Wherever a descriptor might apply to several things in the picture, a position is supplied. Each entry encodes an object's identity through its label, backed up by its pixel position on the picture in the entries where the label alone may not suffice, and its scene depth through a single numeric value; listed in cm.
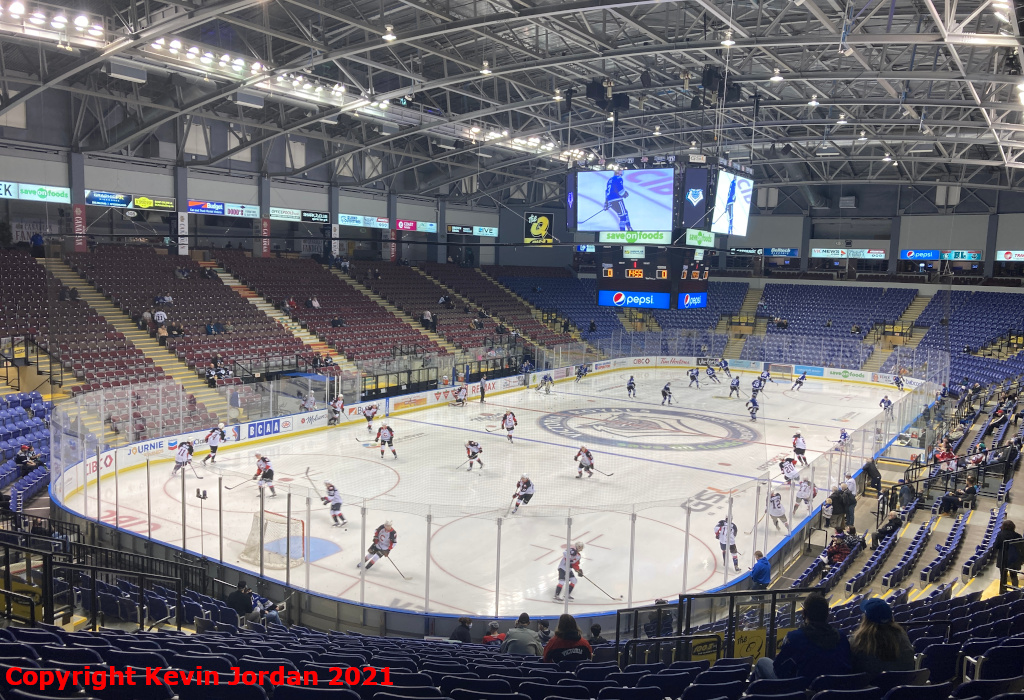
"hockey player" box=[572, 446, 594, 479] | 2097
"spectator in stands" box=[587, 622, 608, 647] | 1024
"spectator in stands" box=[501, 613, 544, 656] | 835
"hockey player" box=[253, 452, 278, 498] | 1643
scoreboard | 2341
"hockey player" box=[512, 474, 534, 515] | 1700
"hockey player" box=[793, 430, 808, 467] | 2128
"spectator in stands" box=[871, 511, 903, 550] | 1583
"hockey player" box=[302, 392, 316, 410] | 2630
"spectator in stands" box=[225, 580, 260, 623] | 1086
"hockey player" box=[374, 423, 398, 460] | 2222
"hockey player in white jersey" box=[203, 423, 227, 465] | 2080
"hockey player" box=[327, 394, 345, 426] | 2697
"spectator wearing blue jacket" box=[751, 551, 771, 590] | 1308
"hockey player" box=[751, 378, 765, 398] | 3138
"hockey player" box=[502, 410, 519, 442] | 2512
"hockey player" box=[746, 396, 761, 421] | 3047
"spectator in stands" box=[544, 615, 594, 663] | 698
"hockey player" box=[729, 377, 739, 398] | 3603
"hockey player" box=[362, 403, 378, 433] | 2638
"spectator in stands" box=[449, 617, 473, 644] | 1058
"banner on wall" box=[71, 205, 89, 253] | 2984
